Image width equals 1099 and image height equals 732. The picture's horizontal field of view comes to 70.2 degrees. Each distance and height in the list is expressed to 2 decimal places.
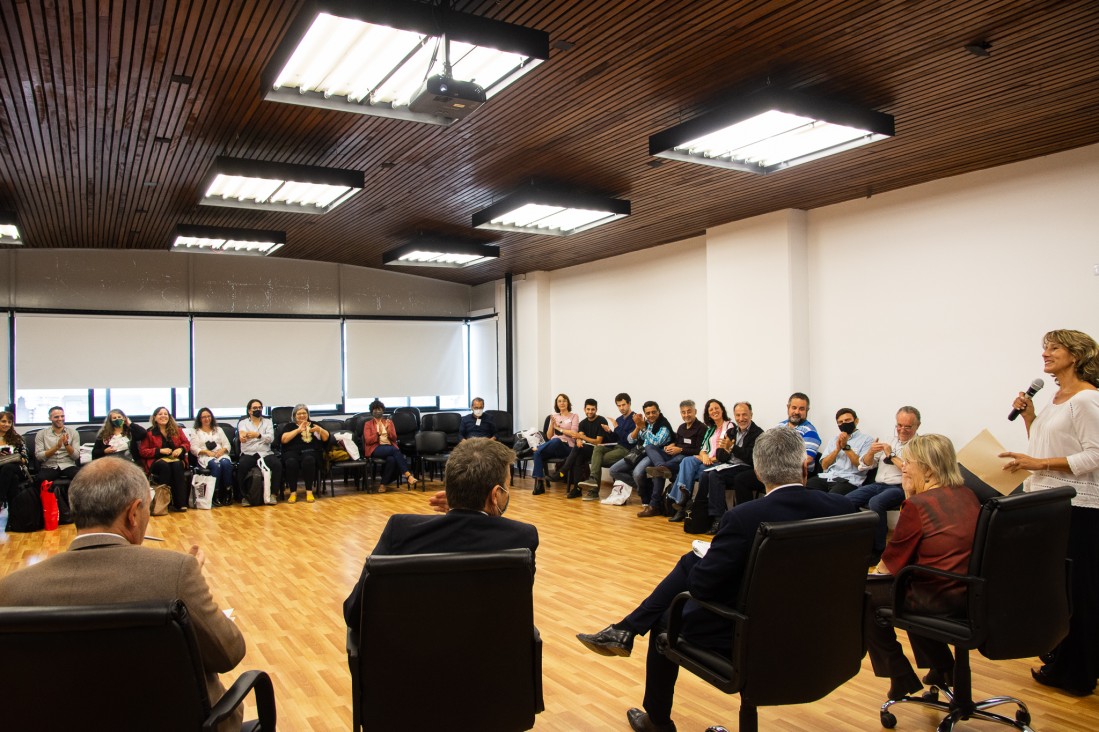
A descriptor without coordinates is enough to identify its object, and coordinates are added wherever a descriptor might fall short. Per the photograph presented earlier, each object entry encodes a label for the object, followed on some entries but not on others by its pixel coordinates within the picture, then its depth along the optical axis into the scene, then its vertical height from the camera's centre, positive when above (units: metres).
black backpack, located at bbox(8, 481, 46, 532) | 7.66 -1.22
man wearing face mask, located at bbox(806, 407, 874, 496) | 6.74 -0.72
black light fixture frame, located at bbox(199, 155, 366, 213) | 6.01 +1.67
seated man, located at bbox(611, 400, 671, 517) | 8.61 -0.73
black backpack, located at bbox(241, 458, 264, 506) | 9.23 -1.23
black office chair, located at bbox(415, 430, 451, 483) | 10.54 -0.89
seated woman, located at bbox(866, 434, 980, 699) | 2.82 -0.63
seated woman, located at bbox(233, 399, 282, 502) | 9.42 -0.76
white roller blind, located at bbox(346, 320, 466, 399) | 12.53 +0.38
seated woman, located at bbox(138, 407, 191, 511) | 8.87 -0.81
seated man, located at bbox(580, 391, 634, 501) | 9.48 -0.84
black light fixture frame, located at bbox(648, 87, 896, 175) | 4.57 +1.62
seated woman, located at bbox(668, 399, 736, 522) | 7.75 -0.82
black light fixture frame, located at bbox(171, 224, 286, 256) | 8.66 +1.70
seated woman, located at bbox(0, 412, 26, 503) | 7.88 -0.75
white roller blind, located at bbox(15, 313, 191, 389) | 10.50 +0.46
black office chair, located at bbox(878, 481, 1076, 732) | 2.62 -0.72
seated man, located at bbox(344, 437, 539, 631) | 2.17 -0.40
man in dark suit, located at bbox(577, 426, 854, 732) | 2.43 -0.62
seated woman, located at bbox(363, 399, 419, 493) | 10.38 -0.89
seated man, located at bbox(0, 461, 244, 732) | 1.75 -0.43
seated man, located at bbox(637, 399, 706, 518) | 8.21 -0.79
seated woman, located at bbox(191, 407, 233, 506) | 9.30 -0.81
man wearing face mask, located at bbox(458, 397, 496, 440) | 11.16 -0.62
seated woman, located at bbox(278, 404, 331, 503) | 9.69 -0.83
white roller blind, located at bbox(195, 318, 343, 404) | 11.49 +0.32
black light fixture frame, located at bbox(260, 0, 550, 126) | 3.47 +1.67
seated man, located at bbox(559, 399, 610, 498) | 9.75 -0.75
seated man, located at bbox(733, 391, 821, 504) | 7.16 -0.51
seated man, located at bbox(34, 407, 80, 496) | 8.48 -0.70
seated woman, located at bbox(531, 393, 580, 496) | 10.10 -0.86
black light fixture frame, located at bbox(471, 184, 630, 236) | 6.92 +1.63
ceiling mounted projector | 3.83 +1.41
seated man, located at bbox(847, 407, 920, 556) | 6.18 -0.77
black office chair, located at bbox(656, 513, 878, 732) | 2.24 -0.70
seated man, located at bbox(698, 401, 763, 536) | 7.30 -0.81
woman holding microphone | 3.24 -0.39
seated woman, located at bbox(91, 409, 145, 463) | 8.70 -0.60
